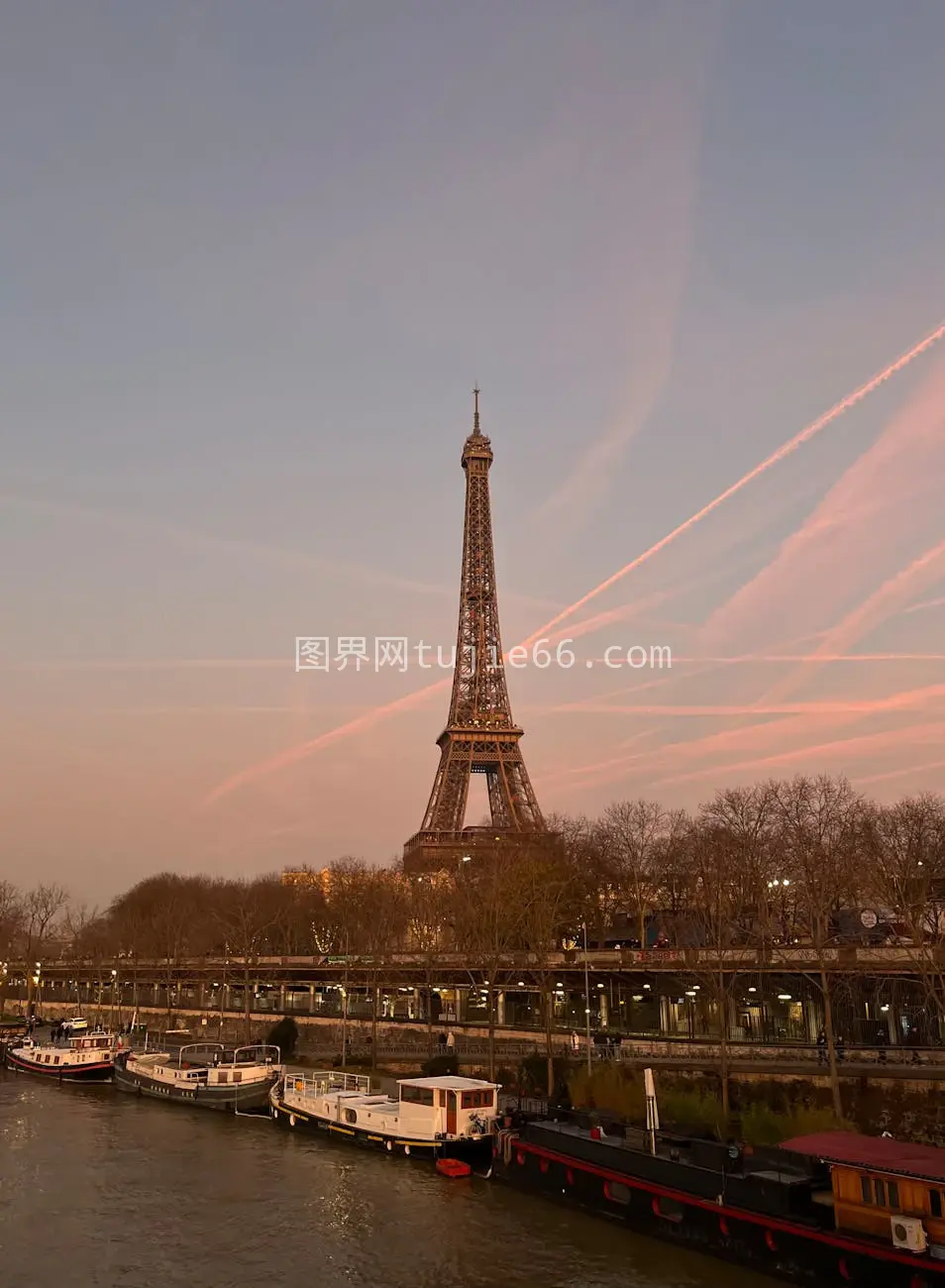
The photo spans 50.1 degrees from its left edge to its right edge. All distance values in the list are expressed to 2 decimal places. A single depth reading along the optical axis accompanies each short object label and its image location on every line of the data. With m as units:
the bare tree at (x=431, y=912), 87.56
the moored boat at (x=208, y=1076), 53.84
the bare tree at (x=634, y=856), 85.69
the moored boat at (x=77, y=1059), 67.00
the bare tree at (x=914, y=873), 46.00
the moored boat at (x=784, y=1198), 24.98
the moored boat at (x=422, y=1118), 40.16
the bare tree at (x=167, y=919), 108.04
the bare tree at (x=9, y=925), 125.31
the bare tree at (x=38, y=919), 110.44
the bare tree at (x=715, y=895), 55.72
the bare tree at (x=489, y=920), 66.68
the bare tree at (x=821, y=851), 48.66
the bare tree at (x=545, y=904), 63.28
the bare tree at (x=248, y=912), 87.53
